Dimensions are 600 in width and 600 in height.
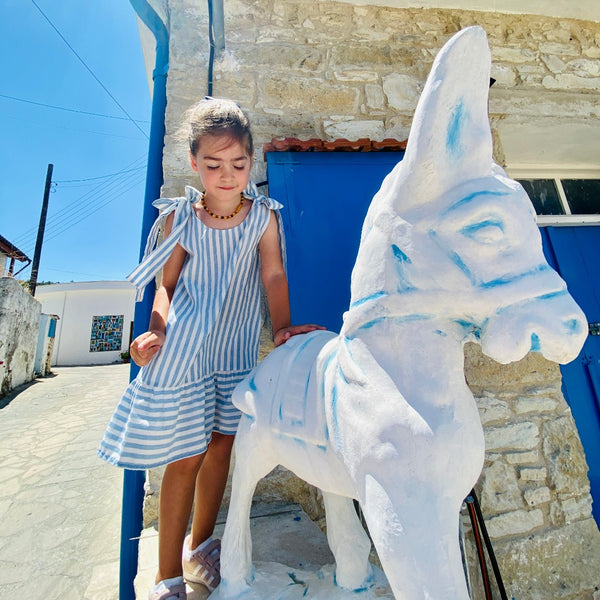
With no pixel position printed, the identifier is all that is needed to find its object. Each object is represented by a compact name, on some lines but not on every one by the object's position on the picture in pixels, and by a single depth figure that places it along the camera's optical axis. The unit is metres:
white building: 17.48
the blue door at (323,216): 1.92
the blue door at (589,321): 2.43
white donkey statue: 0.62
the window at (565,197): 3.33
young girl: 1.10
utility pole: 14.44
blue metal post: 1.68
